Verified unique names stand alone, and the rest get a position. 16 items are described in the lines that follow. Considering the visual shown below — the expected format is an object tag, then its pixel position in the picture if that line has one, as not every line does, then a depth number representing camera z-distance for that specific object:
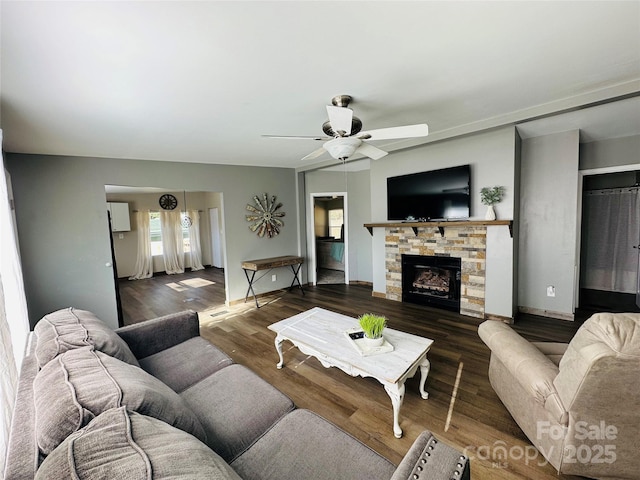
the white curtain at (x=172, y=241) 7.49
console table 4.64
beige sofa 1.19
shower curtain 3.92
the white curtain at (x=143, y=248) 7.11
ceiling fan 1.93
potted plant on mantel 3.35
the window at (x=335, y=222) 7.39
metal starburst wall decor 4.99
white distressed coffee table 1.77
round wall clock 7.41
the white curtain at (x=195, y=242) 7.92
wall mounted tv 3.58
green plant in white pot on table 2.04
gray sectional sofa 0.70
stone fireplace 3.59
